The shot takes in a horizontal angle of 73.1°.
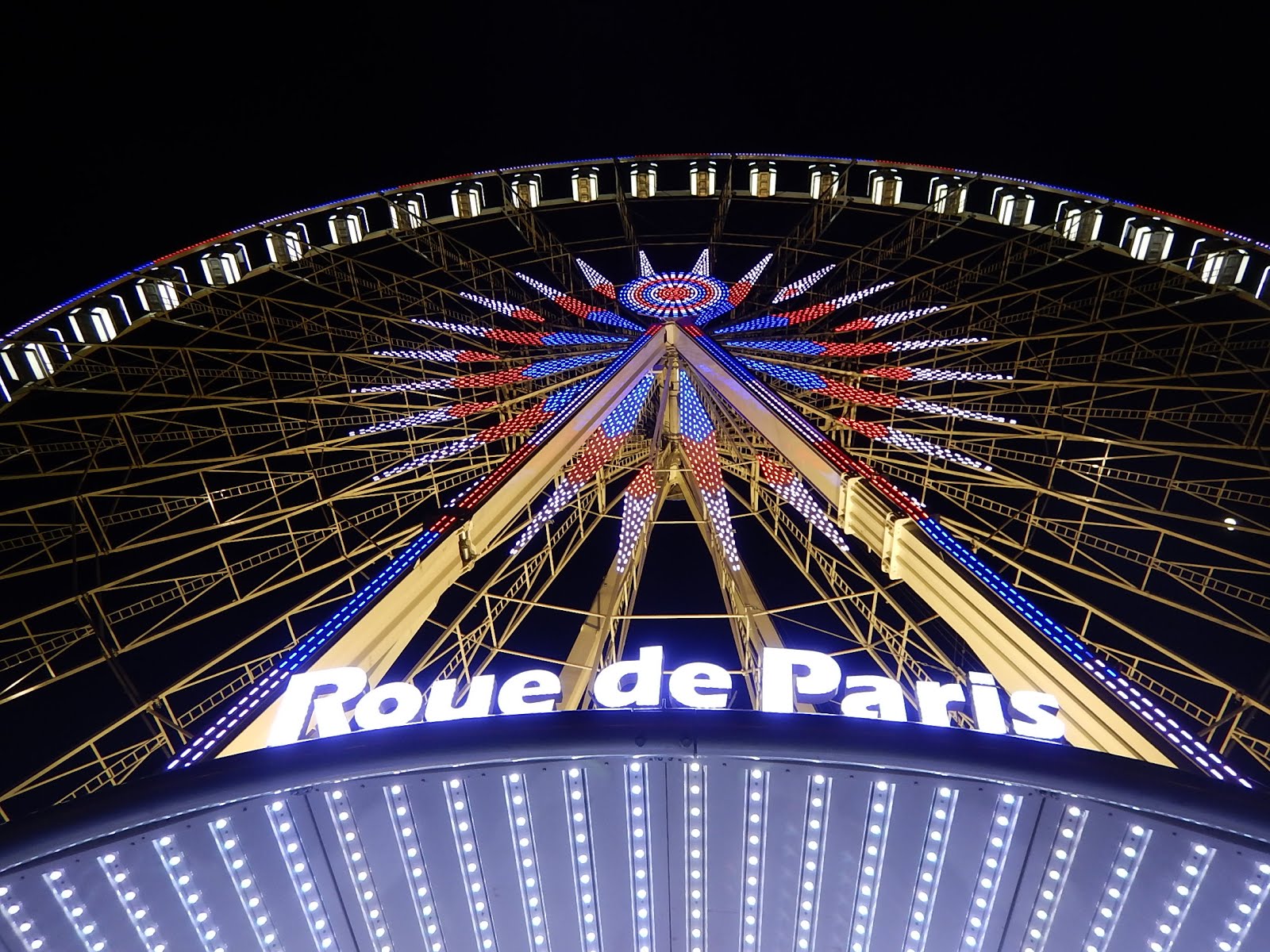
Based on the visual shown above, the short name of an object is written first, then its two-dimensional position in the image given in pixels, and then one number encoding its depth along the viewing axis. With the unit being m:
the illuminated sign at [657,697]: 5.92
